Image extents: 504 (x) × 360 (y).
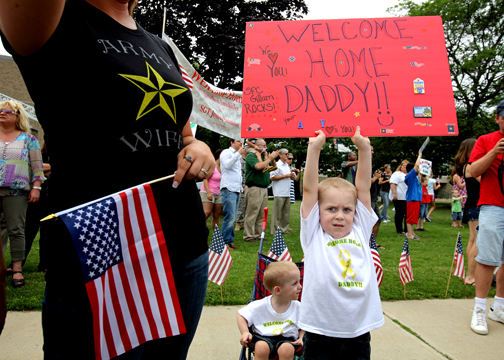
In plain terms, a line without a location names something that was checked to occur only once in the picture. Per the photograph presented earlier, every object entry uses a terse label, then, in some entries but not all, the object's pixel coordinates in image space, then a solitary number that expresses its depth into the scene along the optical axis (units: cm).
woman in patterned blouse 426
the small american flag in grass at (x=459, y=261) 445
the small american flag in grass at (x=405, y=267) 411
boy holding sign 212
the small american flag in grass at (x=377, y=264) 346
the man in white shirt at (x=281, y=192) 906
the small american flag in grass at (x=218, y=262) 383
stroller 299
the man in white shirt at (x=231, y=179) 747
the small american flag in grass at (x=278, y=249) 346
